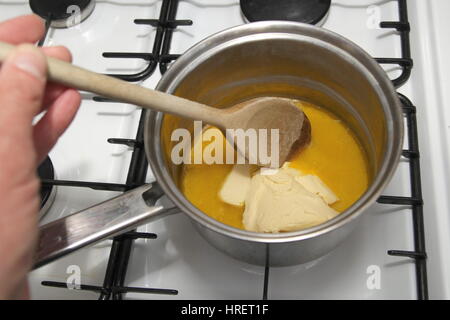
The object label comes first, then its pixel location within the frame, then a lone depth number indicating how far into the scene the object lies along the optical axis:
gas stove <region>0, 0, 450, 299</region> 0.70
